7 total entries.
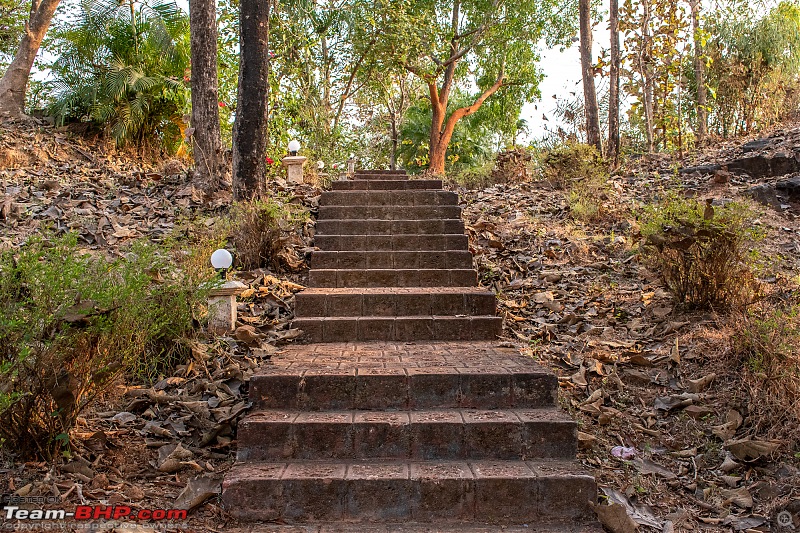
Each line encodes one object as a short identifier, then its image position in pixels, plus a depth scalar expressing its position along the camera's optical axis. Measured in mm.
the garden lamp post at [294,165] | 7758
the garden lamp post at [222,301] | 4156
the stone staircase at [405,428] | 2746
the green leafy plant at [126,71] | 8875
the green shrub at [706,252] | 4164
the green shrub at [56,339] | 2596
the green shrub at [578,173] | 7449
